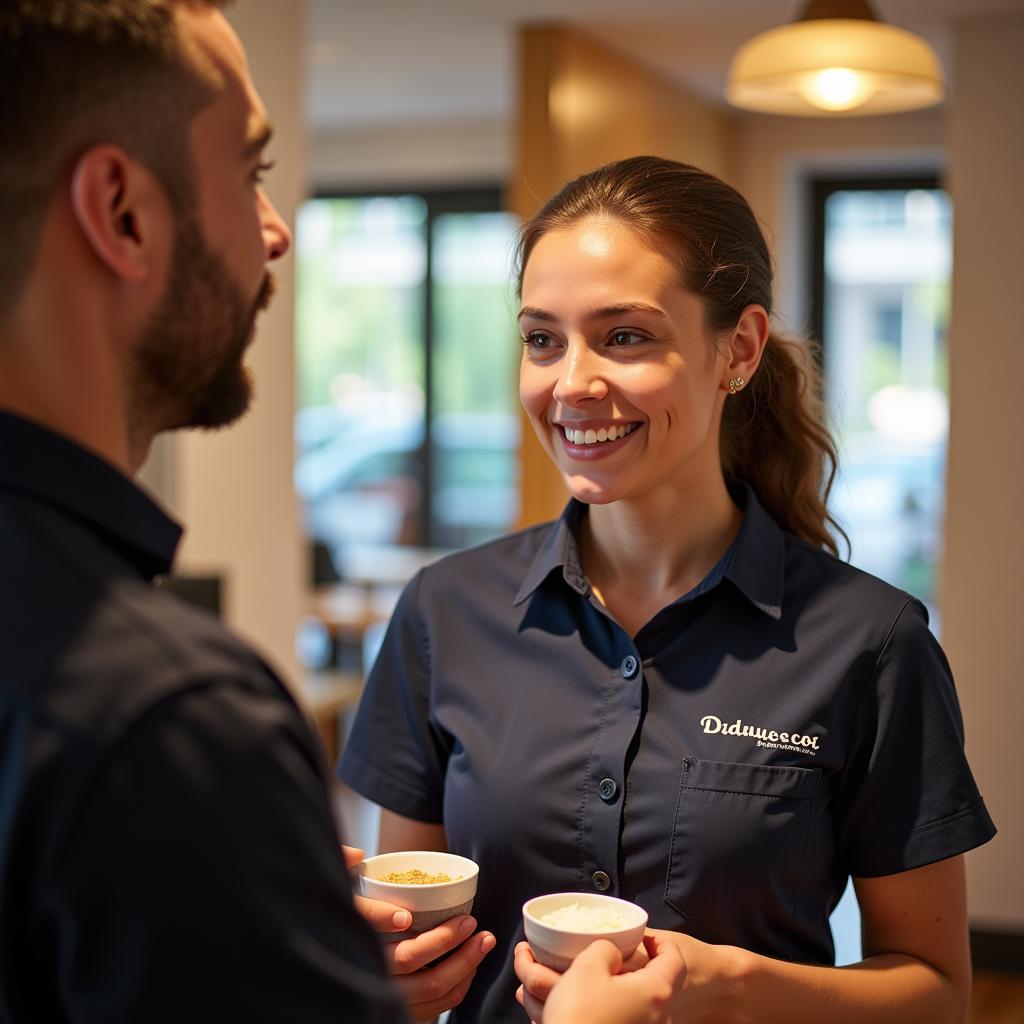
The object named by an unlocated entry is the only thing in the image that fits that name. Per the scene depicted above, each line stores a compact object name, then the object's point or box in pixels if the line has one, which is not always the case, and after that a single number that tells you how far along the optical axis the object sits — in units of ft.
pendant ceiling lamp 8.41
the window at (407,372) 27.84
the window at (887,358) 22.91
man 2.31
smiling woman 4.64
